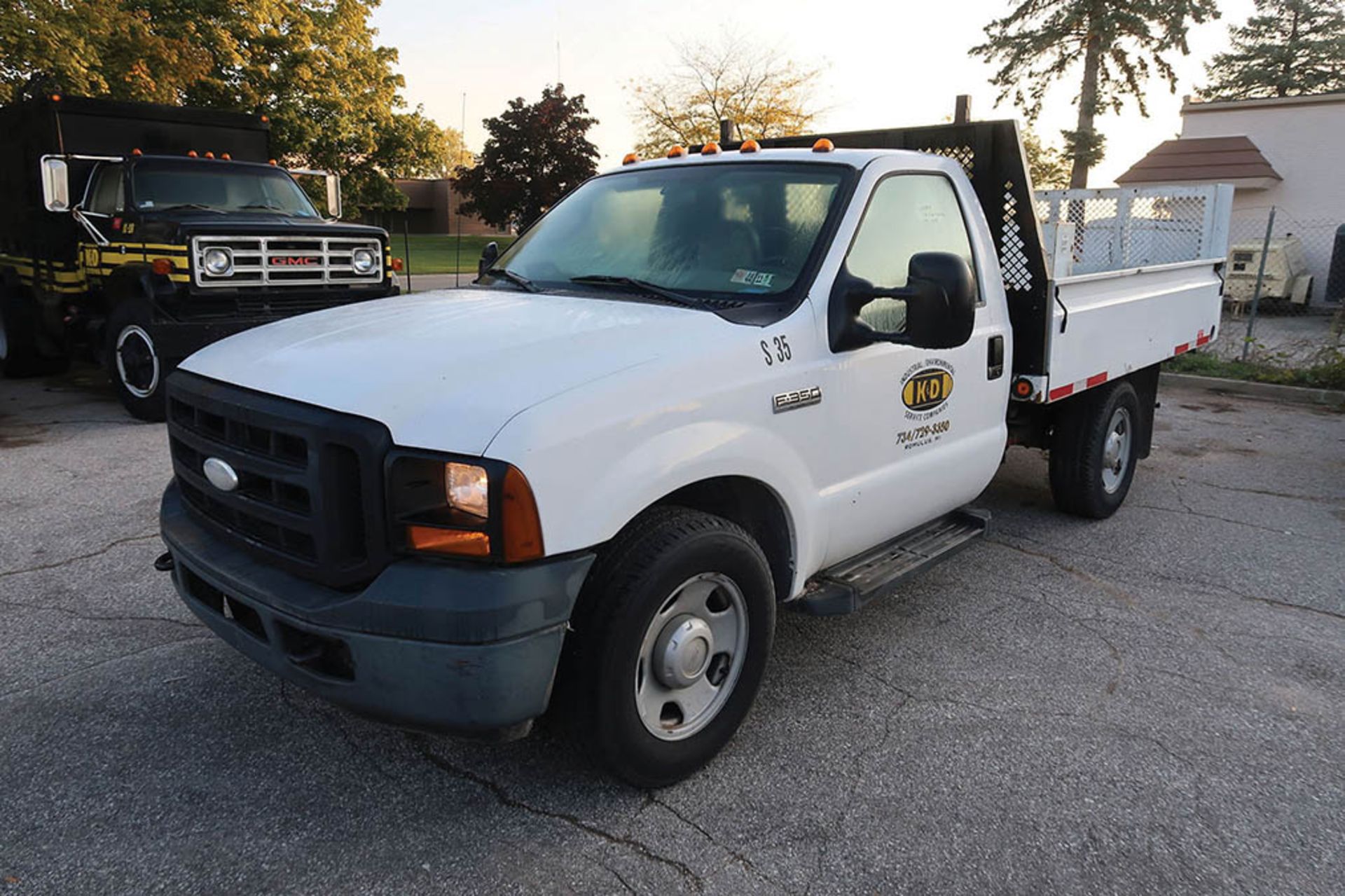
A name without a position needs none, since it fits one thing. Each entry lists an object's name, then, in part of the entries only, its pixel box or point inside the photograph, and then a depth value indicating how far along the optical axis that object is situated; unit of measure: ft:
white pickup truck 8.11
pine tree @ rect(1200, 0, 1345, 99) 139.54
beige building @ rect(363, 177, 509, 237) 197.88
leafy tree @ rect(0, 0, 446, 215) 47.06
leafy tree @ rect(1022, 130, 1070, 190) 102.27
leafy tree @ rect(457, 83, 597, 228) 117.80
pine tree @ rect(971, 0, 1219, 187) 86.79
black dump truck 27.37
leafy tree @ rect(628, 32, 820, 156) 111.34
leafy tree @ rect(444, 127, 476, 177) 224.55
